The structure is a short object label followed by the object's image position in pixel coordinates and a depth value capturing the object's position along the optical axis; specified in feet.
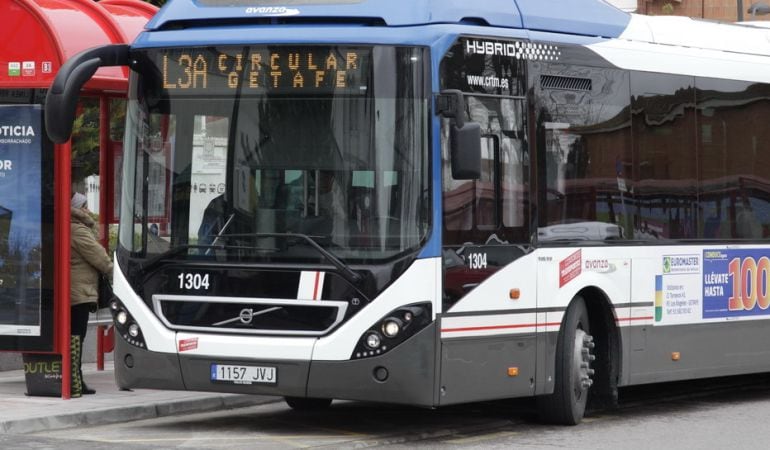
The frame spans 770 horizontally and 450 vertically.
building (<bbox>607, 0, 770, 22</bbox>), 126.00
